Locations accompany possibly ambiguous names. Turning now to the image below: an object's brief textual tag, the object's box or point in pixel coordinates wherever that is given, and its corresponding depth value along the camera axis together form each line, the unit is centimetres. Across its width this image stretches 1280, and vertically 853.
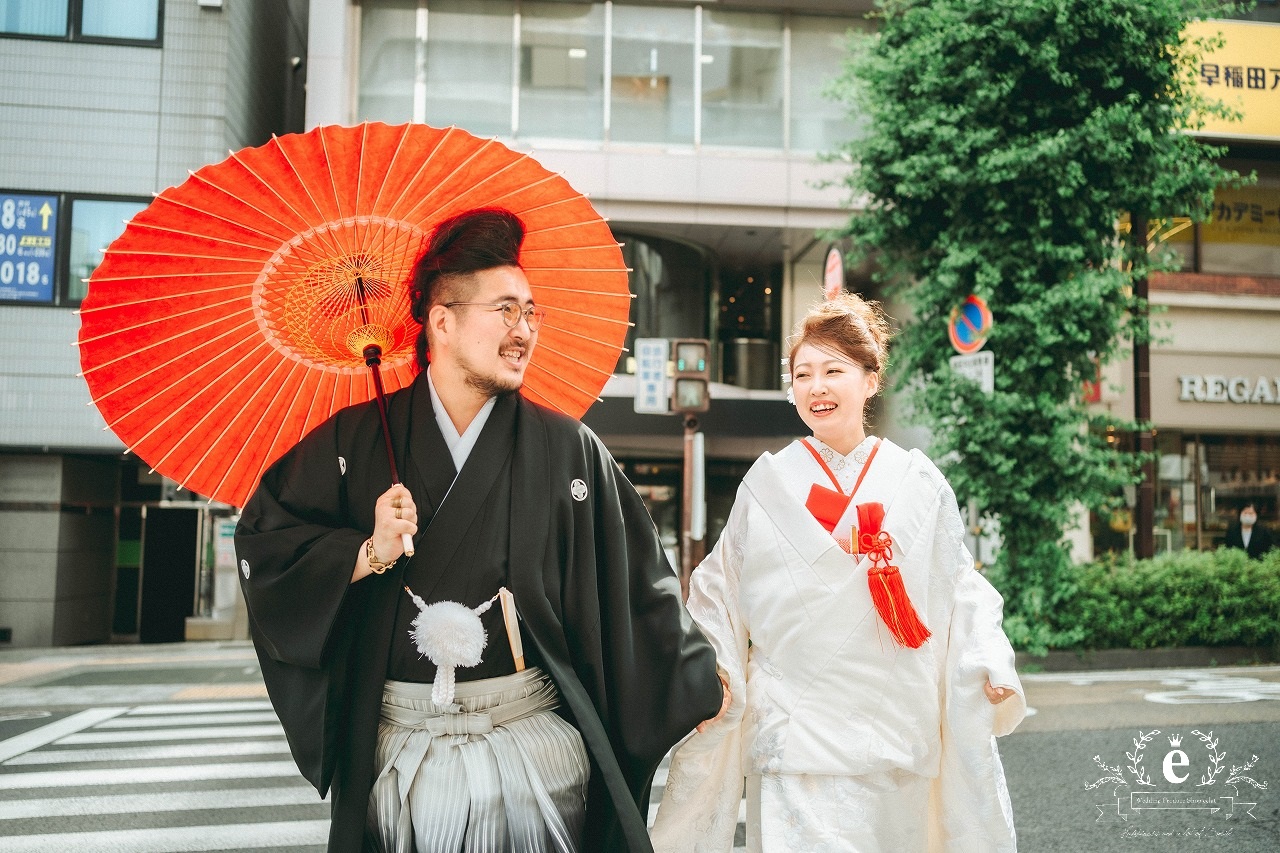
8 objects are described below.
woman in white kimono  270
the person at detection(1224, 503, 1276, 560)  1405
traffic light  1002
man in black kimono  205
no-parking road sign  1016
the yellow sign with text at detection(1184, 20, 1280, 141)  1502
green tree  998
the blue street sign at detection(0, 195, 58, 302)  1288
